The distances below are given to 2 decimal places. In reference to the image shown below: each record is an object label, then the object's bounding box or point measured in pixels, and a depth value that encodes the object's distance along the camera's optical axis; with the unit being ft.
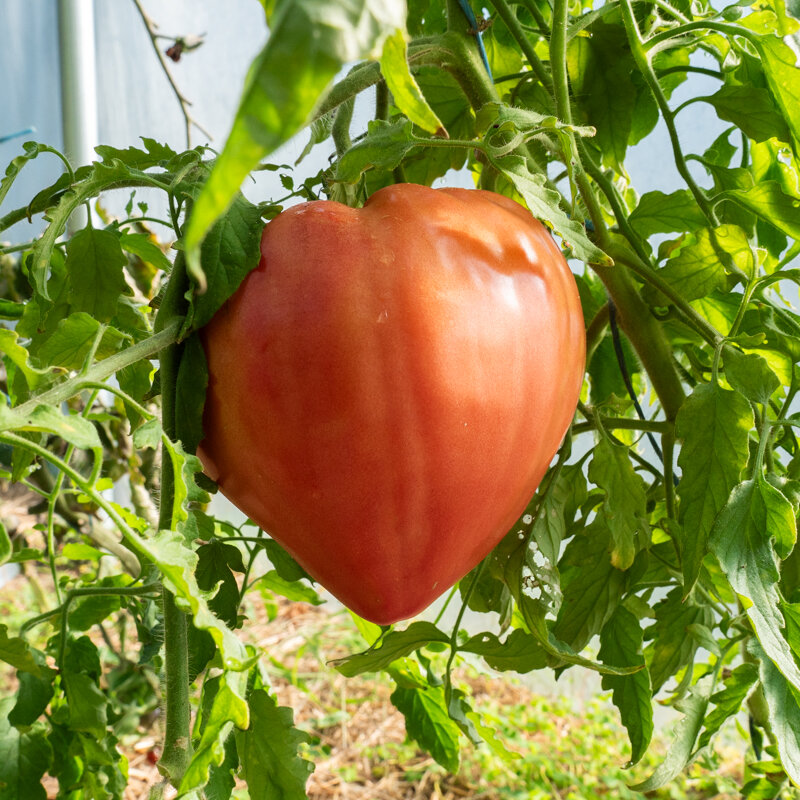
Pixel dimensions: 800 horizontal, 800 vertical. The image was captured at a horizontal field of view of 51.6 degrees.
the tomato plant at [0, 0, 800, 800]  0.78
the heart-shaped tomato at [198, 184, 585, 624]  0.78
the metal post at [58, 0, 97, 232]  6.12
